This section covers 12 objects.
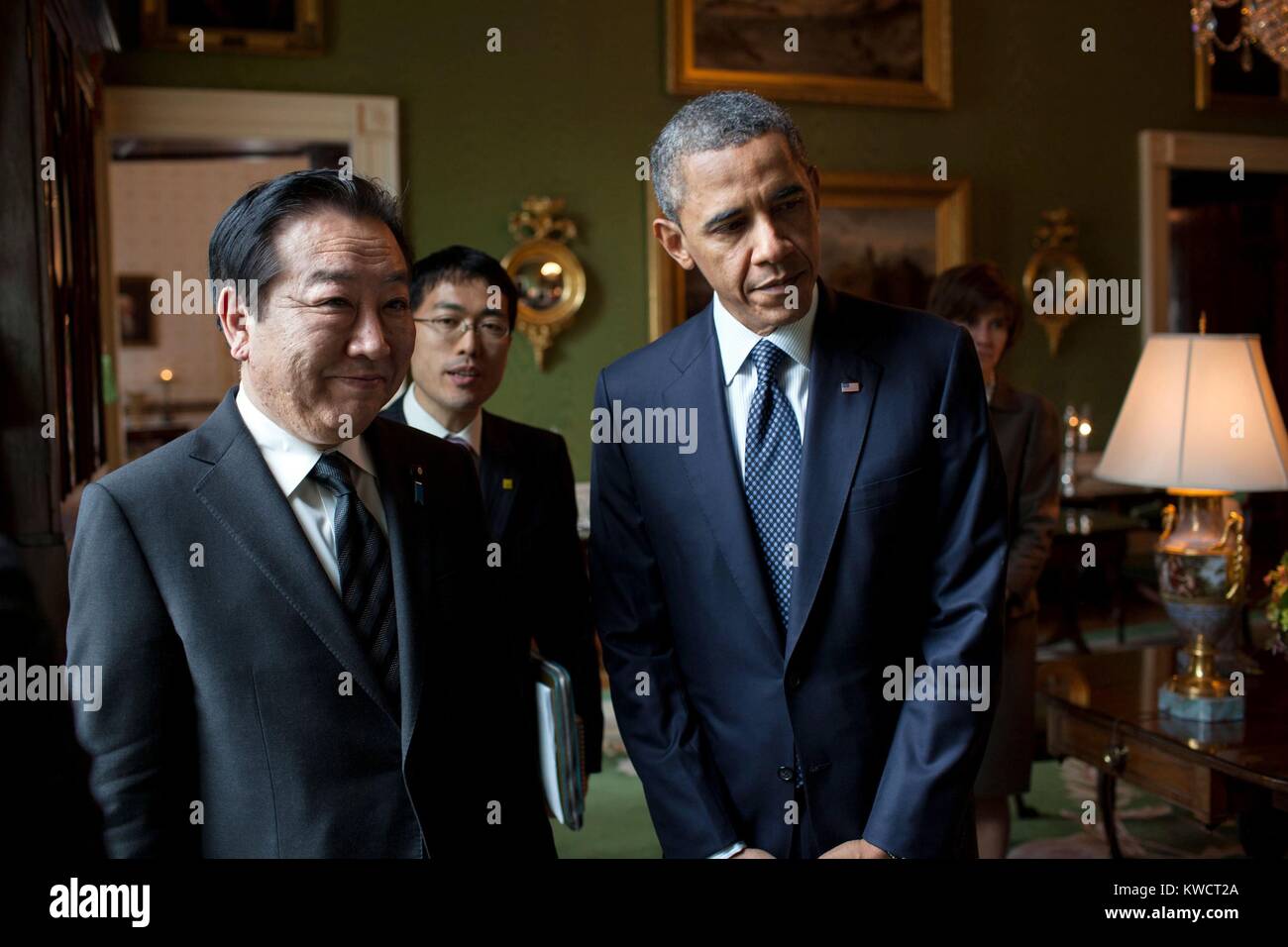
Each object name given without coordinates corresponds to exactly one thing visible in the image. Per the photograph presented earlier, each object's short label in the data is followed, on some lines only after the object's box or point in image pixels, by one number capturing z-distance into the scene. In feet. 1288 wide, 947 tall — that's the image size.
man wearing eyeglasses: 9.02
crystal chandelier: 17.24
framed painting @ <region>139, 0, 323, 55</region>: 22.07
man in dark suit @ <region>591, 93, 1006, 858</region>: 6.15
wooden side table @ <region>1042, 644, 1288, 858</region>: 9.53
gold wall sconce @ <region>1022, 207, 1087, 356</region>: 27.91
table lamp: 10.46
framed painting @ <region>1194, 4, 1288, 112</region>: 29.09
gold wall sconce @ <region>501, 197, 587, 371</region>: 24.40
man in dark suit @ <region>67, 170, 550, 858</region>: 5.02
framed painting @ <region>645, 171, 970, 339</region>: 26.61
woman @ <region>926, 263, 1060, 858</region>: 11.76
